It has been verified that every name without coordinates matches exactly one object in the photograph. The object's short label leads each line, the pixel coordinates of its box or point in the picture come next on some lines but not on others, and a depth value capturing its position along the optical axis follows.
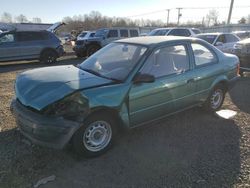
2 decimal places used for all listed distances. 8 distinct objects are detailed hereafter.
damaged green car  2.44
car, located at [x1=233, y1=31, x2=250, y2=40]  12.08
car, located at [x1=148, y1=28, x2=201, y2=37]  11.81
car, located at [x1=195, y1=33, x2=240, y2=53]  8.86
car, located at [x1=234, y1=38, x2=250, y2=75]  6.25
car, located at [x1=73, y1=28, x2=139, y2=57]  11.72
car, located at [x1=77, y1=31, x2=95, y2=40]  12.43
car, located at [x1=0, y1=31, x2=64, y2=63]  9.25
